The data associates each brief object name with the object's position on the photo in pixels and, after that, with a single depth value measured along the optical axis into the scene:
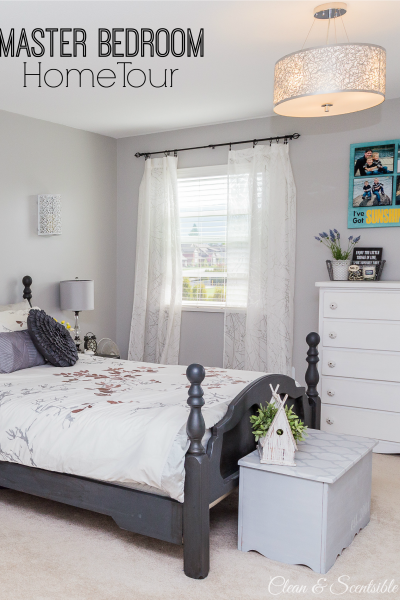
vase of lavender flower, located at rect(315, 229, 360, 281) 4.21
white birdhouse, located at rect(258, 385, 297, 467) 2.39
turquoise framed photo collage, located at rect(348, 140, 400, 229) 4.22
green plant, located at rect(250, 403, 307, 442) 2.52
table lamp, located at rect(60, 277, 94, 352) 4.71
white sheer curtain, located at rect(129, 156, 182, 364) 5.19
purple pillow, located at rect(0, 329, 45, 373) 3.43
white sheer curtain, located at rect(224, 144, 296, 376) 4.63
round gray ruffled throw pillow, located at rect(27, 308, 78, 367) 3.61
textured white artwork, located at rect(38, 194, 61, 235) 4.70
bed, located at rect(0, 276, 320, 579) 2.24
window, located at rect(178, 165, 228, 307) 5.07
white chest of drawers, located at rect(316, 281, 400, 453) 3.80
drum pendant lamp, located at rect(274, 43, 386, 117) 2.38
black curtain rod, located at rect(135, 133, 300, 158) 4.61
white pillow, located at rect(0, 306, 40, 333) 3.73
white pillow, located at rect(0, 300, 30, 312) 4.18
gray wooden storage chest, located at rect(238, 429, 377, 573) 2.29
